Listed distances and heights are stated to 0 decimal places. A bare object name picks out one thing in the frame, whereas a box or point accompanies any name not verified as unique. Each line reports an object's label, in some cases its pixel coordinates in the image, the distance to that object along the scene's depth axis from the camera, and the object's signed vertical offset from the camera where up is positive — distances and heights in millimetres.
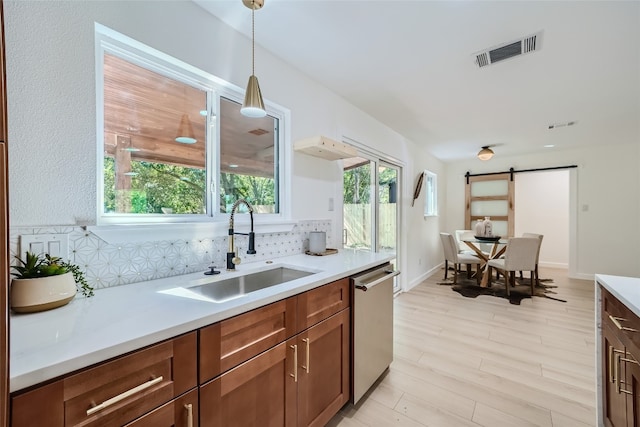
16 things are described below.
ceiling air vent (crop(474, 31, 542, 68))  1851 +1156
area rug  3998 -1202
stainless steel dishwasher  1700 -760
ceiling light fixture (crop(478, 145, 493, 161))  4590 +974
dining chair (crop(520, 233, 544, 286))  4094 -392
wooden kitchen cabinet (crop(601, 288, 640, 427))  1046 -642
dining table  4324 -684
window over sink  1311 +404
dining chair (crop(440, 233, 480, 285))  4637 -753
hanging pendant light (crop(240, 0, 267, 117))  1394 +561
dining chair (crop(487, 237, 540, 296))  3977 -639
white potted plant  875 -236
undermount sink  1392 -409
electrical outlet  1005 -121
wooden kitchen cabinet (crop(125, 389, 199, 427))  773 -593
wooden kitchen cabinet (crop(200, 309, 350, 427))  974 -731
